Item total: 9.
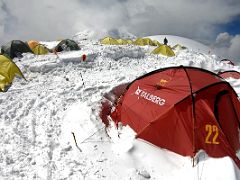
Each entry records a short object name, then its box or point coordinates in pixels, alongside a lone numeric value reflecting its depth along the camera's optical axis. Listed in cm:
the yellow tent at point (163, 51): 1441
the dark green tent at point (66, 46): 1494
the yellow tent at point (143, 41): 2395
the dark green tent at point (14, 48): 1280
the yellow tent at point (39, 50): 1513
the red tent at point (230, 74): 845
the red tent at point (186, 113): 416
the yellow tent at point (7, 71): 719
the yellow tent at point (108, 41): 2139
